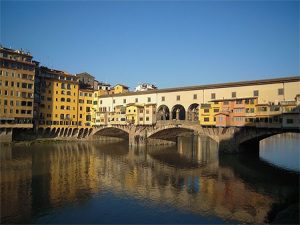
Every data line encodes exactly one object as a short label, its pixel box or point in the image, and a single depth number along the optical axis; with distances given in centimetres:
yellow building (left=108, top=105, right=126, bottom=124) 7794
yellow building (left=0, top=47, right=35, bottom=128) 6788
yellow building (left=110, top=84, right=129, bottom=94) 9620
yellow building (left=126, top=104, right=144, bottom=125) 7306
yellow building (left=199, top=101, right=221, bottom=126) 5622
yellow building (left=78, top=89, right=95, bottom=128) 8931
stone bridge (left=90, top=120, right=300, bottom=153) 5184
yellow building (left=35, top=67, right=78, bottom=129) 7950
